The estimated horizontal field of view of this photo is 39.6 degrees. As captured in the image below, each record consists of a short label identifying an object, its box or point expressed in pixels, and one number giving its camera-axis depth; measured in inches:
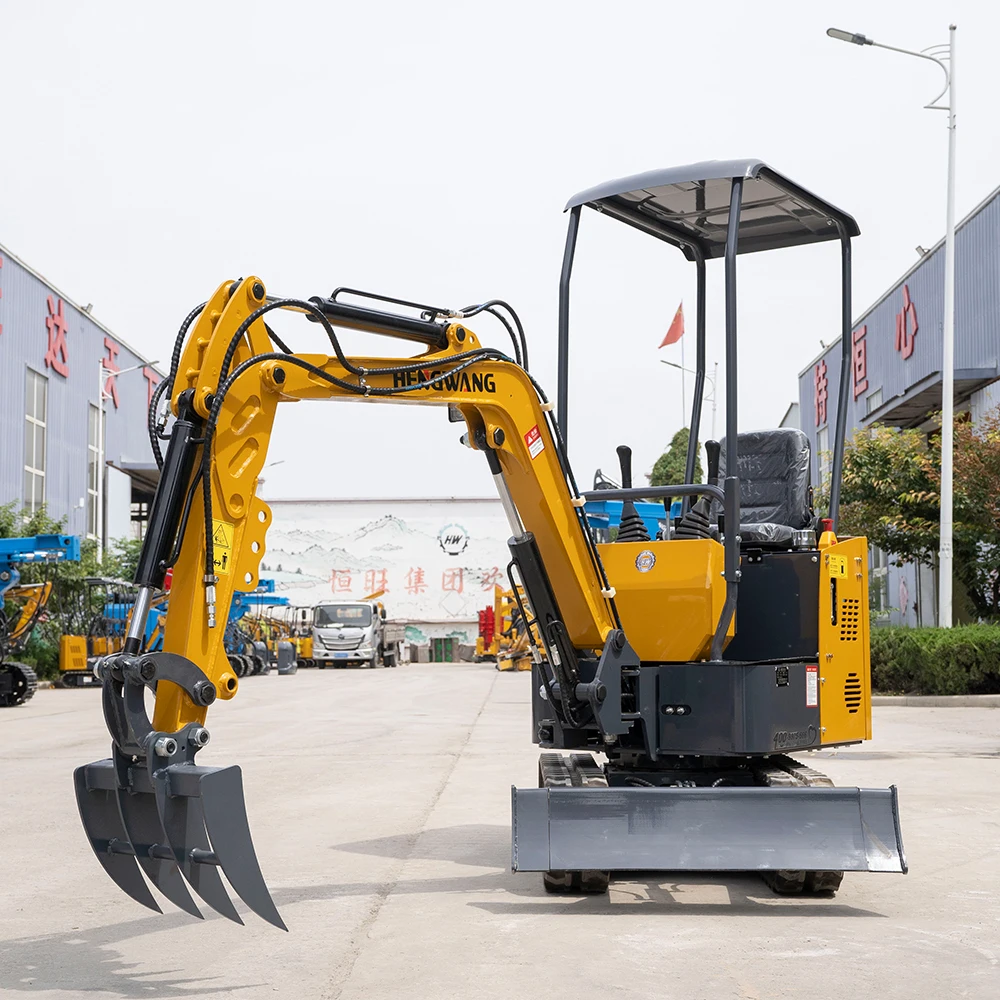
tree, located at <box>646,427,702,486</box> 2041.8
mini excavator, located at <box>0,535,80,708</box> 998.4
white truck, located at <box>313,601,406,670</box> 2101.4
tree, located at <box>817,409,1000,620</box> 1047.0
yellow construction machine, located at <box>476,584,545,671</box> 1812.3
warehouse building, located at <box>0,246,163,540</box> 1594.5
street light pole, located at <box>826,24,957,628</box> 960.9
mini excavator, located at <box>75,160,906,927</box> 234.7
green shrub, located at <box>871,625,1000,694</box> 916.0
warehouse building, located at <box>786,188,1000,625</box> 1232.8
